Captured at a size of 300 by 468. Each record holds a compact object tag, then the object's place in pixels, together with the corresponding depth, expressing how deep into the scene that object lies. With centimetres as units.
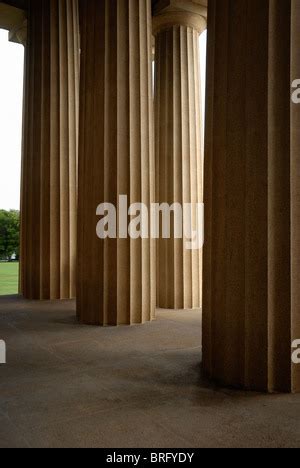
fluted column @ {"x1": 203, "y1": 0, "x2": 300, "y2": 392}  674
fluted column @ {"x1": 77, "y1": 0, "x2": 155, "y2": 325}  1269
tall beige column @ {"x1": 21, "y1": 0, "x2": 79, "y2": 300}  1750
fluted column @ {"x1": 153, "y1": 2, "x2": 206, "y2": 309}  1623
